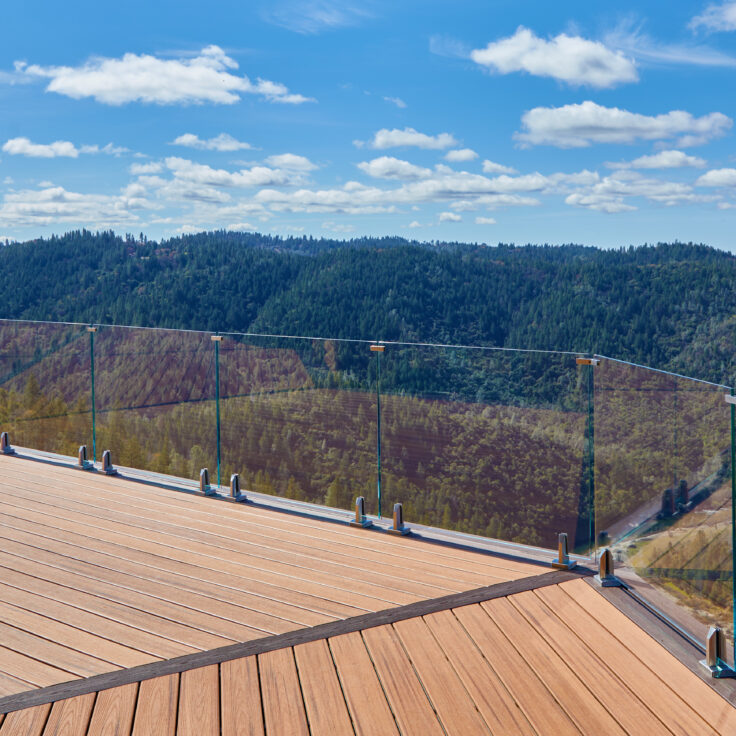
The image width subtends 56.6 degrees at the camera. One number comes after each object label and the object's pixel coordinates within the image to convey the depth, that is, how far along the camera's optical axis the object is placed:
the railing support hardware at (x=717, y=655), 2.19
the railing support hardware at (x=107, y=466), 4.70
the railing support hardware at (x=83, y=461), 4.82
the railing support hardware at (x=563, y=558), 3.08
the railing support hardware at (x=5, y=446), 5.26
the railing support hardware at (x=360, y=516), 3.68
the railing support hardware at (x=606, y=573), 2.89
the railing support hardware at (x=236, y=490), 4.15
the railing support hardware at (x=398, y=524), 3.56
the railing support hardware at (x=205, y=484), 4.25
